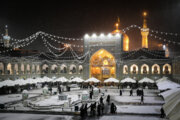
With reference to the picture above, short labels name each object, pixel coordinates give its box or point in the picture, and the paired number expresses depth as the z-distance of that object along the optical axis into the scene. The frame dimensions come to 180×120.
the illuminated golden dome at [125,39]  60.95
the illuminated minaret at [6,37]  67.63
